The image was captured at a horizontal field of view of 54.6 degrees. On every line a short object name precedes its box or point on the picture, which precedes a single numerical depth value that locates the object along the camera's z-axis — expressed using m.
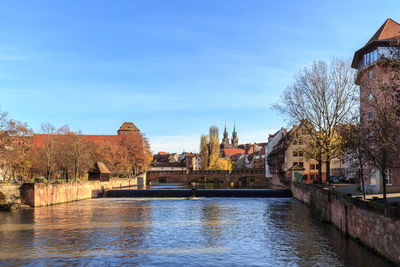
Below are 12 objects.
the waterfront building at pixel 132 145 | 87.88
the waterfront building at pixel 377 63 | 32.31
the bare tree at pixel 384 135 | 19.03
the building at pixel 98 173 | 59.38
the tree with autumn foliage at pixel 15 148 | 43.69
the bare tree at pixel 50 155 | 65.69
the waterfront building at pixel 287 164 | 70.03
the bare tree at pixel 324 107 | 36.91
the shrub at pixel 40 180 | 45.68
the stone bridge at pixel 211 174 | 87.25
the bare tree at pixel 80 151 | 64.94
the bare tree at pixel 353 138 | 22.43
